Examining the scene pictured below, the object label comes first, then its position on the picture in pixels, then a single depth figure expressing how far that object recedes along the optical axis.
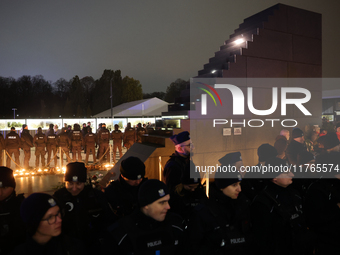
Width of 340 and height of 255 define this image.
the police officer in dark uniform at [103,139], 13.80
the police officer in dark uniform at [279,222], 2.97
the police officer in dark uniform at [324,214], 3.28
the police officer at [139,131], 15.07
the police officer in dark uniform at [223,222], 2.68
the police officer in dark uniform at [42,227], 2.12
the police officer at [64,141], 13.28
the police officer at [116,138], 14.63
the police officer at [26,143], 12.49
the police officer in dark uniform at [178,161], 4.18
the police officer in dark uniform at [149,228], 2.28
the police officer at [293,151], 4.88
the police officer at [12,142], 12.00
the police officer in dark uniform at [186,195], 3.63
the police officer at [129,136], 14.58
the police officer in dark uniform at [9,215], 2.71
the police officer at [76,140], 13.31
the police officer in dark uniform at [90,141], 13.84
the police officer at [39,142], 12.78
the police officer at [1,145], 11.79
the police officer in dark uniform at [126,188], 3.50
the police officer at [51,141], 13.05
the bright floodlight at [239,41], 10.29
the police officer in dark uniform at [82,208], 3.01
